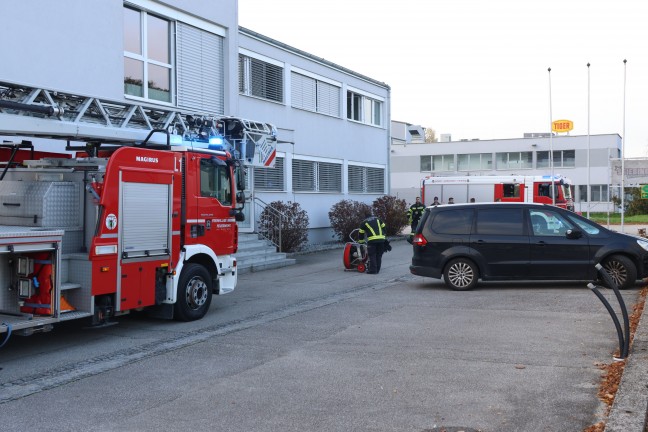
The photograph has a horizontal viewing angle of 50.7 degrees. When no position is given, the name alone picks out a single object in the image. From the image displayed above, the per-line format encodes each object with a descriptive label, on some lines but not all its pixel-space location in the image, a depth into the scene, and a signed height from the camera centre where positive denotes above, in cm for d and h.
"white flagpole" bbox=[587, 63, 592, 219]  3875 +631
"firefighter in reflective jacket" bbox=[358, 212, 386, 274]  1653 -60
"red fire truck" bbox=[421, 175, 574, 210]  3136 +121
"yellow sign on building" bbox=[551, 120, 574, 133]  5162 +683
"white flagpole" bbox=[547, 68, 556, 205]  3075 +100
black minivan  1313 -63
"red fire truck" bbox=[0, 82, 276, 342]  815 +1
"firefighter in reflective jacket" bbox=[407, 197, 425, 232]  2548 +5
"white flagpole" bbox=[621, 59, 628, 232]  3247 +262
